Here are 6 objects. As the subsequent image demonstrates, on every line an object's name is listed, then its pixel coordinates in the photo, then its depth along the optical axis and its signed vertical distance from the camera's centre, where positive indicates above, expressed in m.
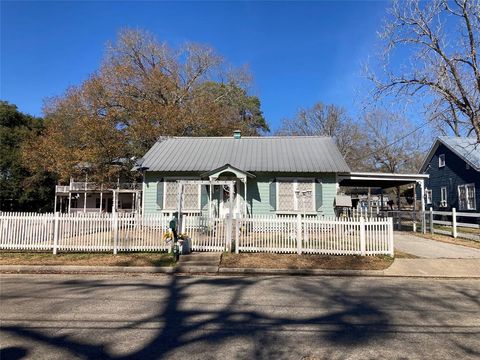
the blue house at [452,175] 25.84 +2.70
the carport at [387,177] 19.59 +1.81
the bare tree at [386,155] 47.12 +6.94
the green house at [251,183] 18.41 +1.43
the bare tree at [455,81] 16.11 +5.63
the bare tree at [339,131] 48.38 +10.28
